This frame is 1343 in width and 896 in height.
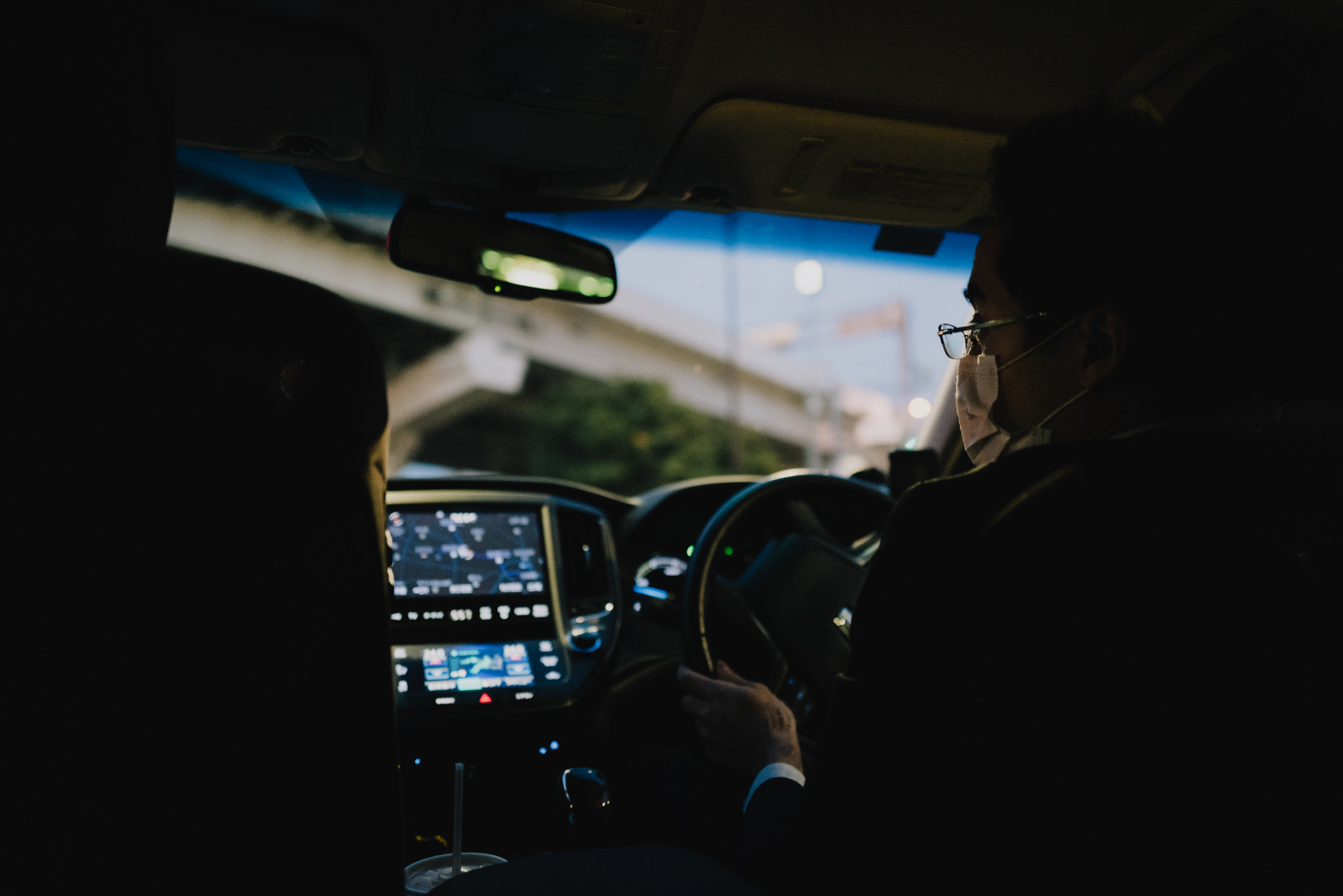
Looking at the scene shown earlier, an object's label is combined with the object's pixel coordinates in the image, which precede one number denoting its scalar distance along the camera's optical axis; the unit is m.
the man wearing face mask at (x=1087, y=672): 0.51
